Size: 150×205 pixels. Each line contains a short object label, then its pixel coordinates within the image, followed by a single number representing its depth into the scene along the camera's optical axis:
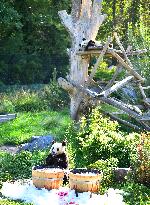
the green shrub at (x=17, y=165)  8.54
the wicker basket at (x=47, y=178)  7.46
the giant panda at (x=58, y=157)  8.19
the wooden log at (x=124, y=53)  12.96
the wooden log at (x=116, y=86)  12.23
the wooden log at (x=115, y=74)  13.18
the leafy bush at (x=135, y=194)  7.12
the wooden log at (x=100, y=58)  12.25
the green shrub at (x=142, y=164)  7.81
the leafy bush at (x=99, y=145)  9.63
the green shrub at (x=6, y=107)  17.82
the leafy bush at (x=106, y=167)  8.20
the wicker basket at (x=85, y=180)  7.30
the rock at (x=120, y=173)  8.48
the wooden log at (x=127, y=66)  12.70
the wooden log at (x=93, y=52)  12.58
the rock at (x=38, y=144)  11.35
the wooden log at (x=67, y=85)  12.53
